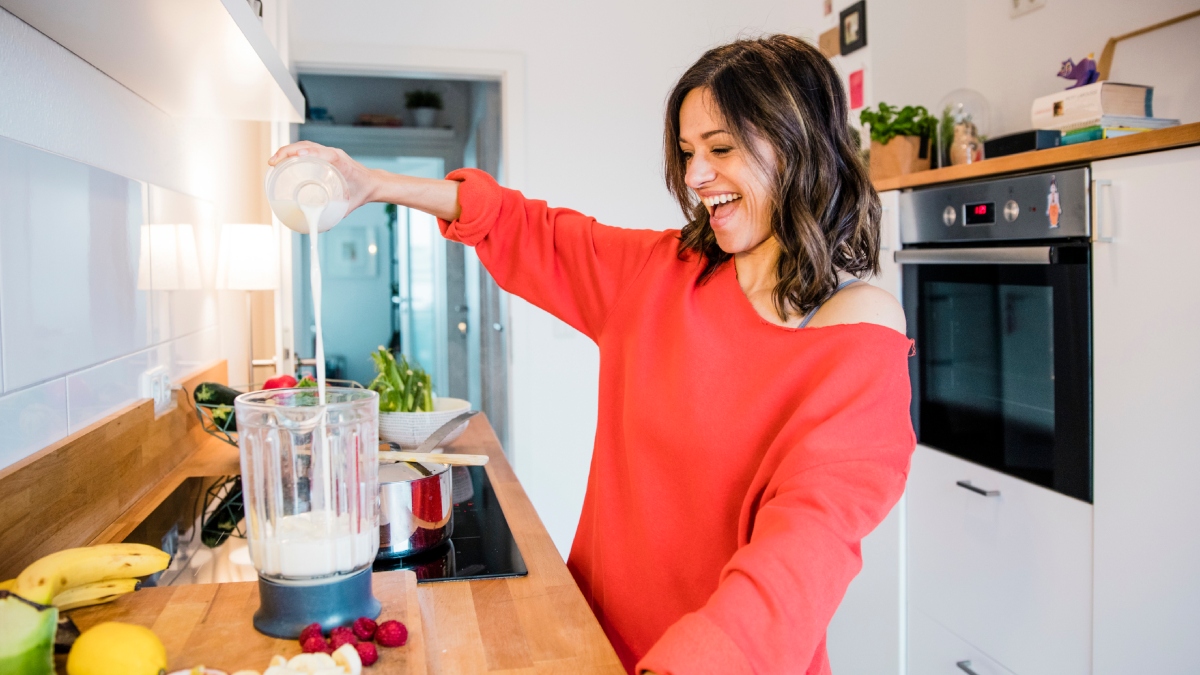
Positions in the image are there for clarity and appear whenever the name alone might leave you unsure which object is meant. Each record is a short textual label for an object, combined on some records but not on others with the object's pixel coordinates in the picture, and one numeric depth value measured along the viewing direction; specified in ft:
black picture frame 8.68
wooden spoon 4.02
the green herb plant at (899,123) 7.50
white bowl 5.86
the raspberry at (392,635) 2.56
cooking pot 3.61
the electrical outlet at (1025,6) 7.72
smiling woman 2.96
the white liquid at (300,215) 3.24
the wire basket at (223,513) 4.49
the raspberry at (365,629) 2.58
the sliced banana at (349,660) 2.34
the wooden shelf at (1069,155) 4.73
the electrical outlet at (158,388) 5.00
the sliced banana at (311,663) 2.34
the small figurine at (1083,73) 6.45
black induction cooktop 3.62
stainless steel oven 5.49
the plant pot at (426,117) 12.50
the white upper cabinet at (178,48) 3.20
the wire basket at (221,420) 5.46
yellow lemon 2.17
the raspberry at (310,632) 2.50
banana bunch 2.57
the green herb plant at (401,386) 6.07
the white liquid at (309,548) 2.64
